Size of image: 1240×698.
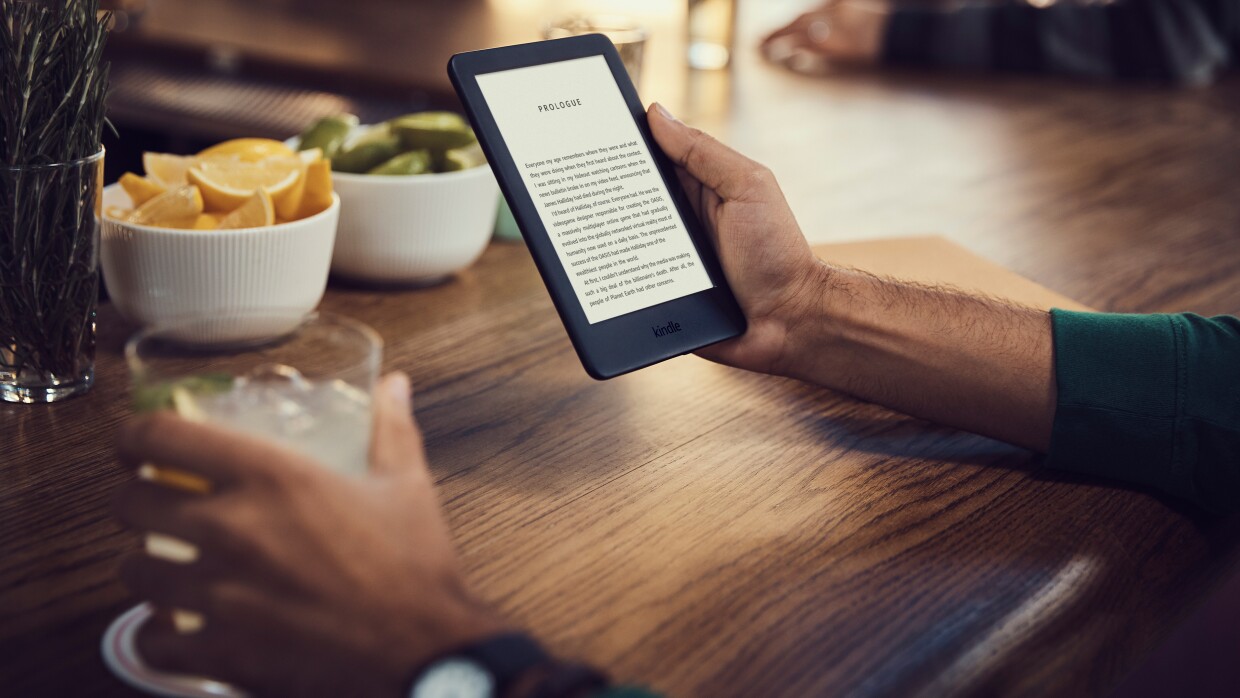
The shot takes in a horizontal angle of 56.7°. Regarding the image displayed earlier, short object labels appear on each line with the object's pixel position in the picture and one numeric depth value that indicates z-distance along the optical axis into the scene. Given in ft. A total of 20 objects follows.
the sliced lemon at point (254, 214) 3.18
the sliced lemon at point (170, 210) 3.15
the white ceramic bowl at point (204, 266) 3.10
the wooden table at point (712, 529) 2.20
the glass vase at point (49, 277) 2.67
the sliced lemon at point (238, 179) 3.21
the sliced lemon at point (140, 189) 3.28
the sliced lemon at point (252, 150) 3.43
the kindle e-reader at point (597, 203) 2.94
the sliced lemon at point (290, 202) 3.30
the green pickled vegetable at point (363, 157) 3.80
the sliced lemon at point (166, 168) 3.42
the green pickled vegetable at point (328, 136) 3.86
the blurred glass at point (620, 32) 4.60
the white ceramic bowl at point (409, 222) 3.69
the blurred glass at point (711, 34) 7.47
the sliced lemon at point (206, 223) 3.15
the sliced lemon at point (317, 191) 3.35
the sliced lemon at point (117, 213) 3.24
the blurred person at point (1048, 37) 7.84
